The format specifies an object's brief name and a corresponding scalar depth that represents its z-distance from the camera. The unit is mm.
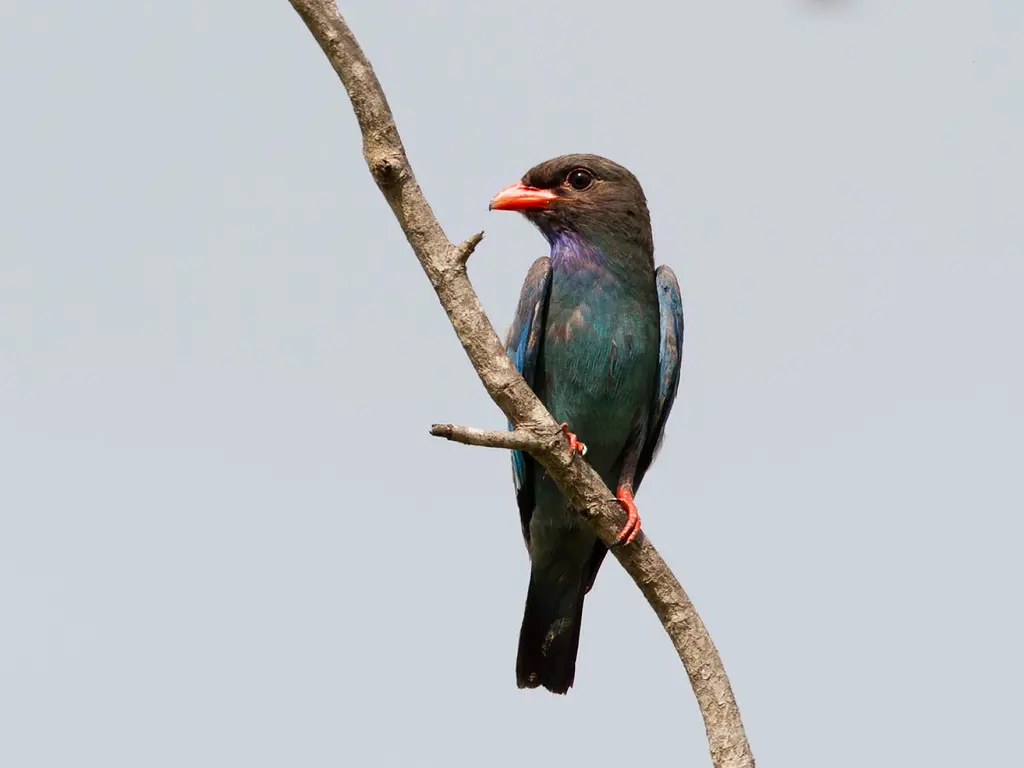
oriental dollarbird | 13484
